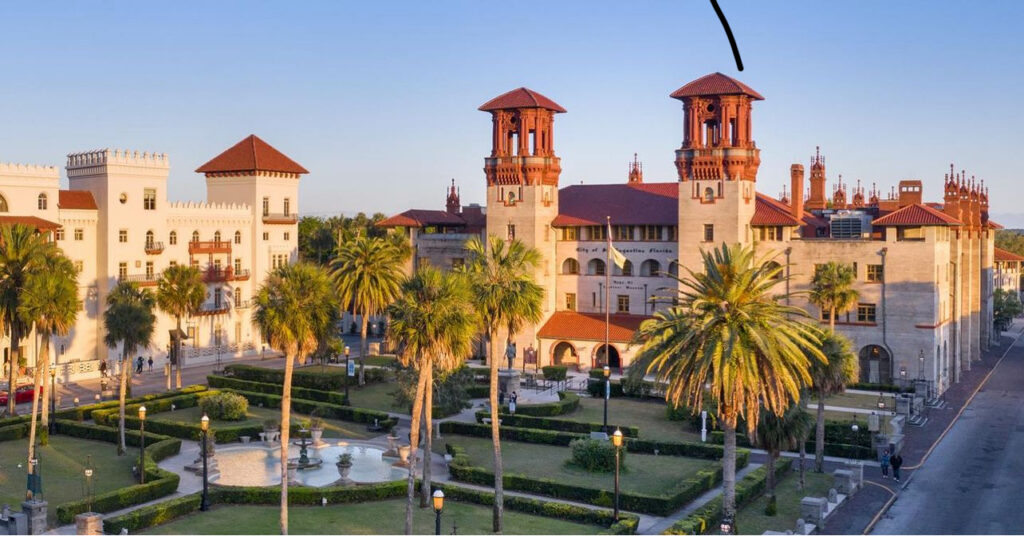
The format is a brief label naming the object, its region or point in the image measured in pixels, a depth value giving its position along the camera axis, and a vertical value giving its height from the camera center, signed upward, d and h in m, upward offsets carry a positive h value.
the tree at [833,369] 41.72 -3.74
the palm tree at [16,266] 49.38 +0.74
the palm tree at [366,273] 64.50 +0.61
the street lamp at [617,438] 35.25 -5.77
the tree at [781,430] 37.94 -5.84
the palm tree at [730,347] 30.53 -2.07
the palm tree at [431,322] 35.75 -1.49
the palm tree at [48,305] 48.06 -1.26
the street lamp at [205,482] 37.93 -8.01
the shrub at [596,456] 45.25 -8.22
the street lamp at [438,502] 30.46 -7.03
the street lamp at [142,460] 41.12 -7.77
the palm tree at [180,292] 66.50 -0.76
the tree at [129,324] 54.94 -2.49
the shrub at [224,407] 55.93 -7.38
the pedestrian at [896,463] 43.88 -8.23
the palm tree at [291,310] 37.28 -1.14
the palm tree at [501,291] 38.72 -0.33
